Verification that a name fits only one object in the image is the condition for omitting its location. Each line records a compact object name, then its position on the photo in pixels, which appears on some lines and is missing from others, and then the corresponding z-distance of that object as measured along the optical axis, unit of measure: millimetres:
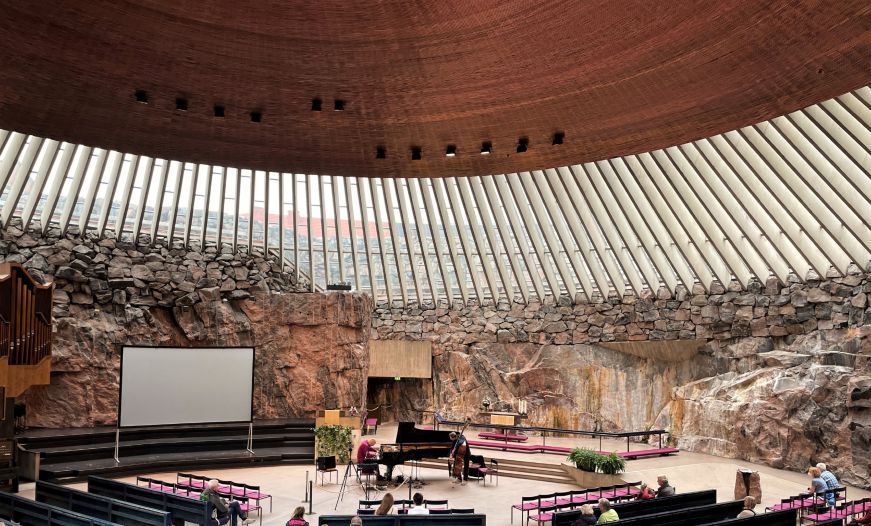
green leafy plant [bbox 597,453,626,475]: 11797
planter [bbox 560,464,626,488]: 11727
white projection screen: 13164
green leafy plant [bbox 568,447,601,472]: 12008
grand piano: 11648
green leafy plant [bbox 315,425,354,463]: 13383
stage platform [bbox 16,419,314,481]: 11883
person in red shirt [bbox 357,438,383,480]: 11438
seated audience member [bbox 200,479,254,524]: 7680
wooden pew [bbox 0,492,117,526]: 6764
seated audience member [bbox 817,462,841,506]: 9148
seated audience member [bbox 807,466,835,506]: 8922
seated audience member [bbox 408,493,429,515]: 7637
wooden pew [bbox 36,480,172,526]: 7131
